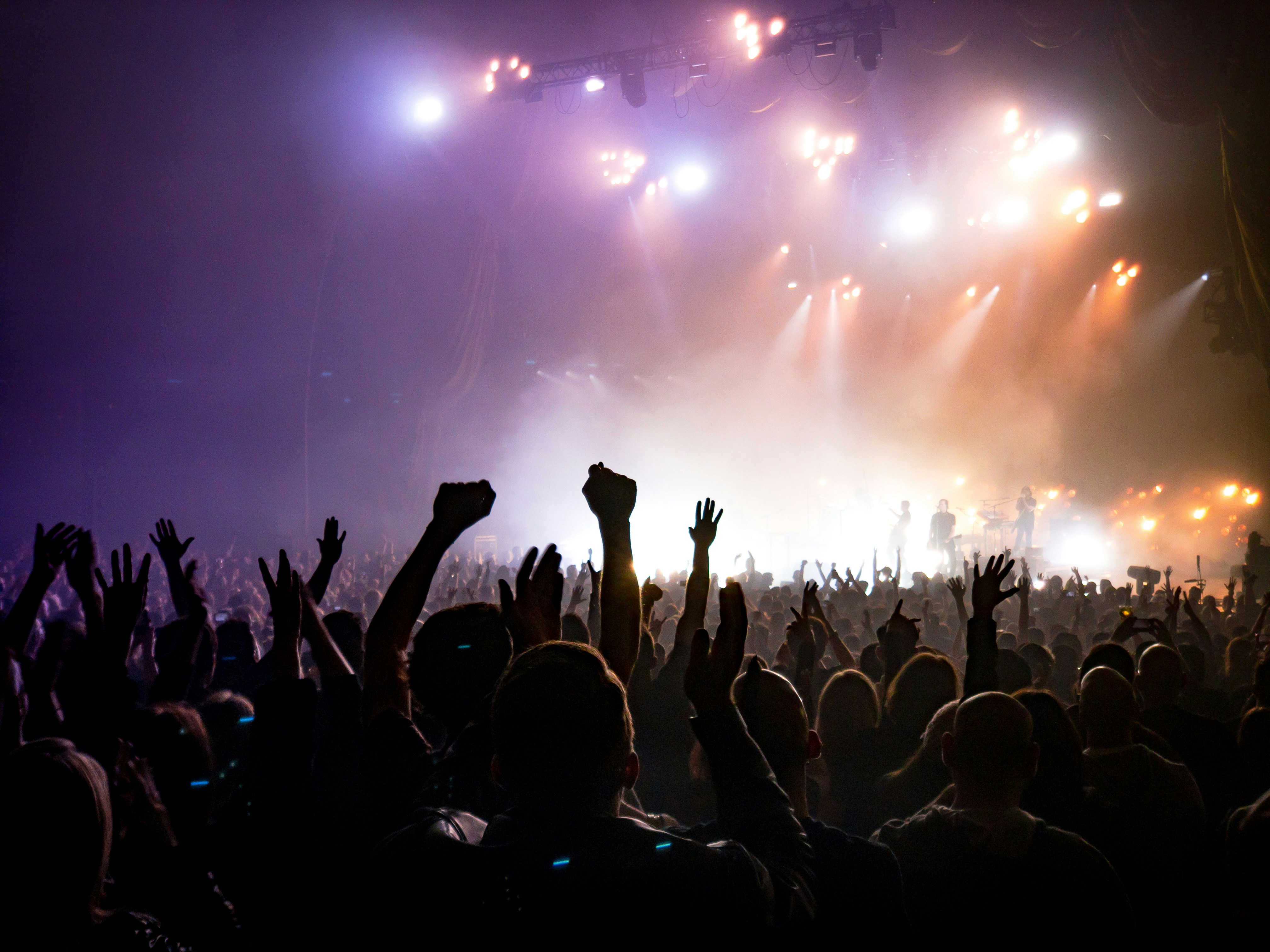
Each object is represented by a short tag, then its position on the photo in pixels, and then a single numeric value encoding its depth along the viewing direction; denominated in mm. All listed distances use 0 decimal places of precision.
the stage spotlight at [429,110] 13992
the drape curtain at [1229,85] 8094
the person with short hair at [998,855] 1623
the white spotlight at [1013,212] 20297
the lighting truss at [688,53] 12664
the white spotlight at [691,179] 19719
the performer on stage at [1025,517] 20078
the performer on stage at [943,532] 19812
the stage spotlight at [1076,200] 18125
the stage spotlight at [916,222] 22188
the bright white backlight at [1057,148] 16609
